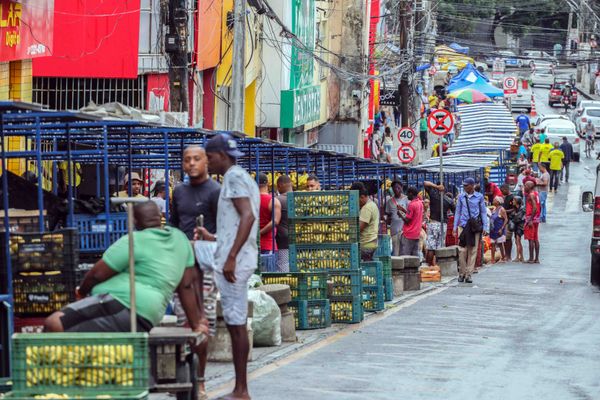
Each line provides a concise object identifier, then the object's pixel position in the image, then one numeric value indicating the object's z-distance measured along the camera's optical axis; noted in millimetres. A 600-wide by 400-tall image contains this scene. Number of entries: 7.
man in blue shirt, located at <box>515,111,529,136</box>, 70481
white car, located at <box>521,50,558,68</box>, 112250
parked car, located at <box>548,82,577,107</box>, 93438
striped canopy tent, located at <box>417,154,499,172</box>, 40781
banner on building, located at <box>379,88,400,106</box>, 65125
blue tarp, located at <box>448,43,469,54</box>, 91000
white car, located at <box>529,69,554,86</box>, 109812
